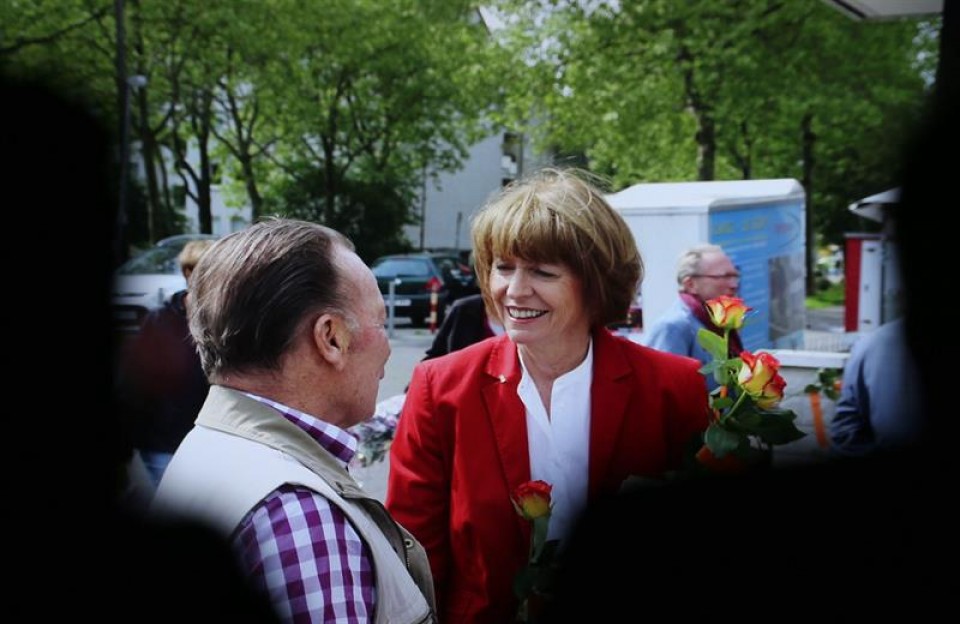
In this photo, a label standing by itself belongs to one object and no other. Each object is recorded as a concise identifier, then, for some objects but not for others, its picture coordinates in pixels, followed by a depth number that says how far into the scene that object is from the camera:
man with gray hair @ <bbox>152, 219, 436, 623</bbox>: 1.37
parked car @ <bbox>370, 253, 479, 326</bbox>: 20.03
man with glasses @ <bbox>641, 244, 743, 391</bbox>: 4.46
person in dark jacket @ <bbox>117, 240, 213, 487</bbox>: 4.09
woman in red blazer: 2.27
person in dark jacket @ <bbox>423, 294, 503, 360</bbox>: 4.88
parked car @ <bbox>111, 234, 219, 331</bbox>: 13.95
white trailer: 9.44
